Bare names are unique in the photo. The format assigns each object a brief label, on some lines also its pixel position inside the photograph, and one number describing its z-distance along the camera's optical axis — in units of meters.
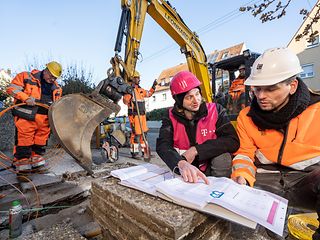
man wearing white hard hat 1.56
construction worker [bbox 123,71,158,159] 5.24
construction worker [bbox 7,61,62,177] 3.68
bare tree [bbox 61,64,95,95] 8.70
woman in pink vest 1.89
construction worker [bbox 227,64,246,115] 4.64
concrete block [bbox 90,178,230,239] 0.98
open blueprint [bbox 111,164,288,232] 0.92
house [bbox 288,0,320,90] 19.39
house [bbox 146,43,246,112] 28.14
